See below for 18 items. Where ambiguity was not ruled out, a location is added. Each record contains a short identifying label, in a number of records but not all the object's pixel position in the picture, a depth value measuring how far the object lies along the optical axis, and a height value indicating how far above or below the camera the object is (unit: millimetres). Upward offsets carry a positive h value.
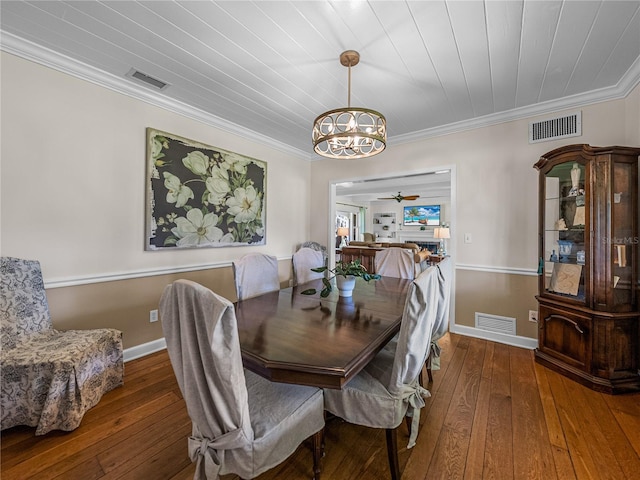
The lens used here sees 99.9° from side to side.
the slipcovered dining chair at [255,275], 2150 -292
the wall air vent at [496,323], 2865 -882
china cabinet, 2051 -258
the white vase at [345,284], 1990 -318
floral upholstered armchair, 1565 -748
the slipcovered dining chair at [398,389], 1235 -716
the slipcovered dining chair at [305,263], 2764 -237
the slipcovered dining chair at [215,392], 898 -541
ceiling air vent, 2234 +1391
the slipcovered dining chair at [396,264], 2922 -242
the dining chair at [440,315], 1746 -526
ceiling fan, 7963 +1322
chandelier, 1764 +795
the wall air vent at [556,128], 2562 +1136
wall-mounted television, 9523 +988
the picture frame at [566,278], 2287 -308
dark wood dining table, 1069 -464
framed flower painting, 2584 +495
